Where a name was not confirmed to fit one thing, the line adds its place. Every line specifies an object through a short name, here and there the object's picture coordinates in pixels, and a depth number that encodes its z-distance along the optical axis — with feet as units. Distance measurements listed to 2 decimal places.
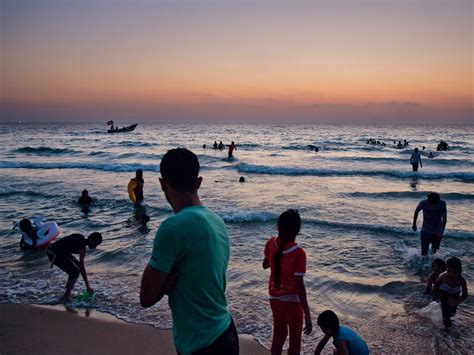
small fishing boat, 243.81
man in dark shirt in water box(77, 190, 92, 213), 50.01
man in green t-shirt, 6.40
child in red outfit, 12.90
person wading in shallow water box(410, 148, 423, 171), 85.10
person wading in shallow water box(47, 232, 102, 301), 22.29
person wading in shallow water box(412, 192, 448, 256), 27.32
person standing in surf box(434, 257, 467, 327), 19.88
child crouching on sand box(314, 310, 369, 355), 13.14
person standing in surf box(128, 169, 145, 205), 49.76
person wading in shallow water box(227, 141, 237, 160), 115.03
